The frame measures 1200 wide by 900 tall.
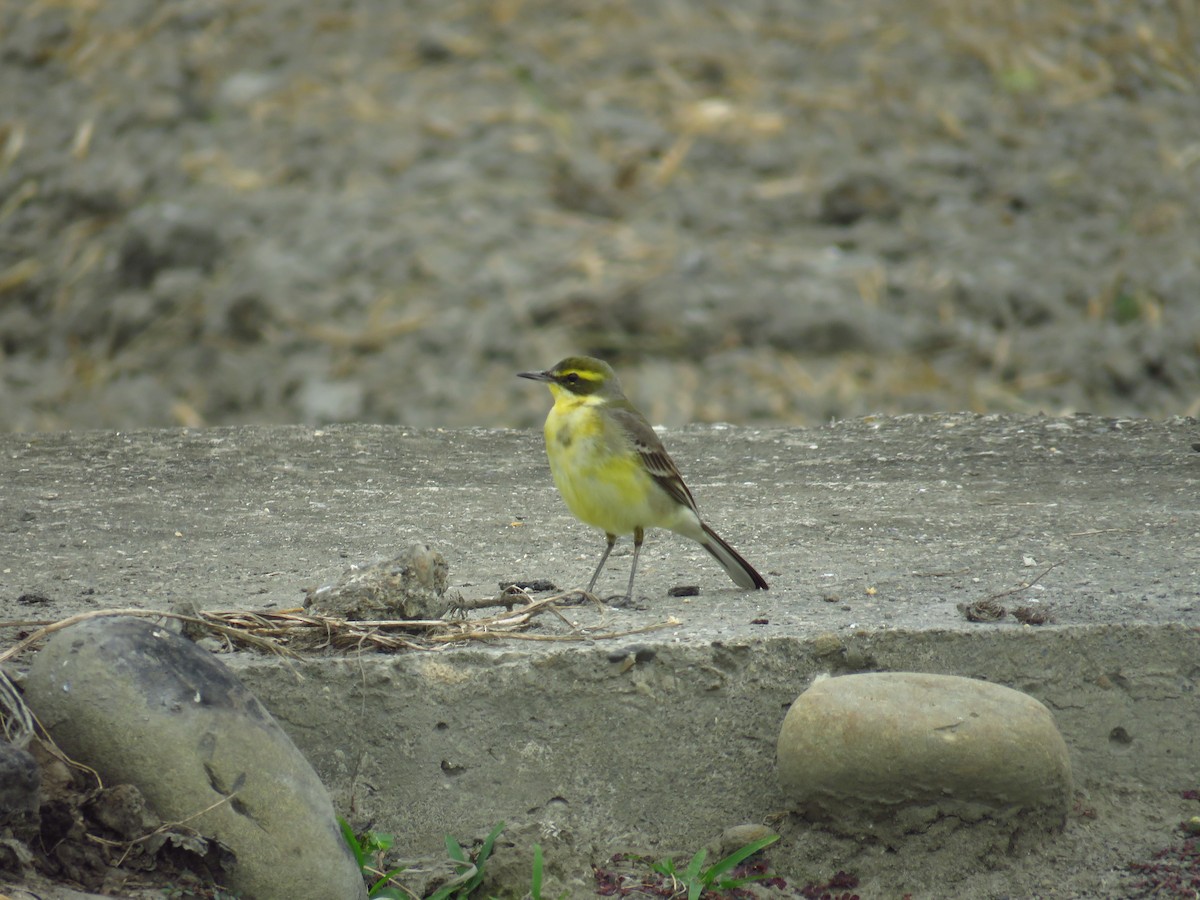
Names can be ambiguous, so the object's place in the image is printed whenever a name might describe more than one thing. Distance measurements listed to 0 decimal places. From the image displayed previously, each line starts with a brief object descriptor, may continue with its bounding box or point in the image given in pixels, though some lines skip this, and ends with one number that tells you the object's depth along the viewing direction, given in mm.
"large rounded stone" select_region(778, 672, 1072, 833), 9164
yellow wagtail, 11969
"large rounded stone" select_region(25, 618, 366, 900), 8547
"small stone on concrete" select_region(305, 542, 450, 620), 10336
